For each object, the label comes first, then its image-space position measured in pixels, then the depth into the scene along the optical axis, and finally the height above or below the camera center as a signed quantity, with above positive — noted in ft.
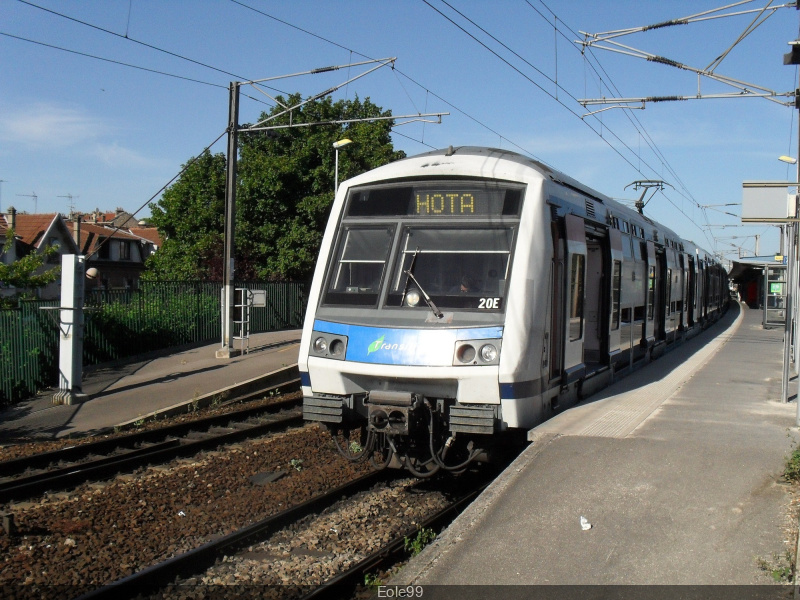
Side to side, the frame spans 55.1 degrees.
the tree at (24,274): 54.19 +0.56
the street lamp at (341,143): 74.84 +14.24
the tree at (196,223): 112.98 +9.49
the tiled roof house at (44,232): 155.02 +10.49
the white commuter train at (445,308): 22.26 -0.59
